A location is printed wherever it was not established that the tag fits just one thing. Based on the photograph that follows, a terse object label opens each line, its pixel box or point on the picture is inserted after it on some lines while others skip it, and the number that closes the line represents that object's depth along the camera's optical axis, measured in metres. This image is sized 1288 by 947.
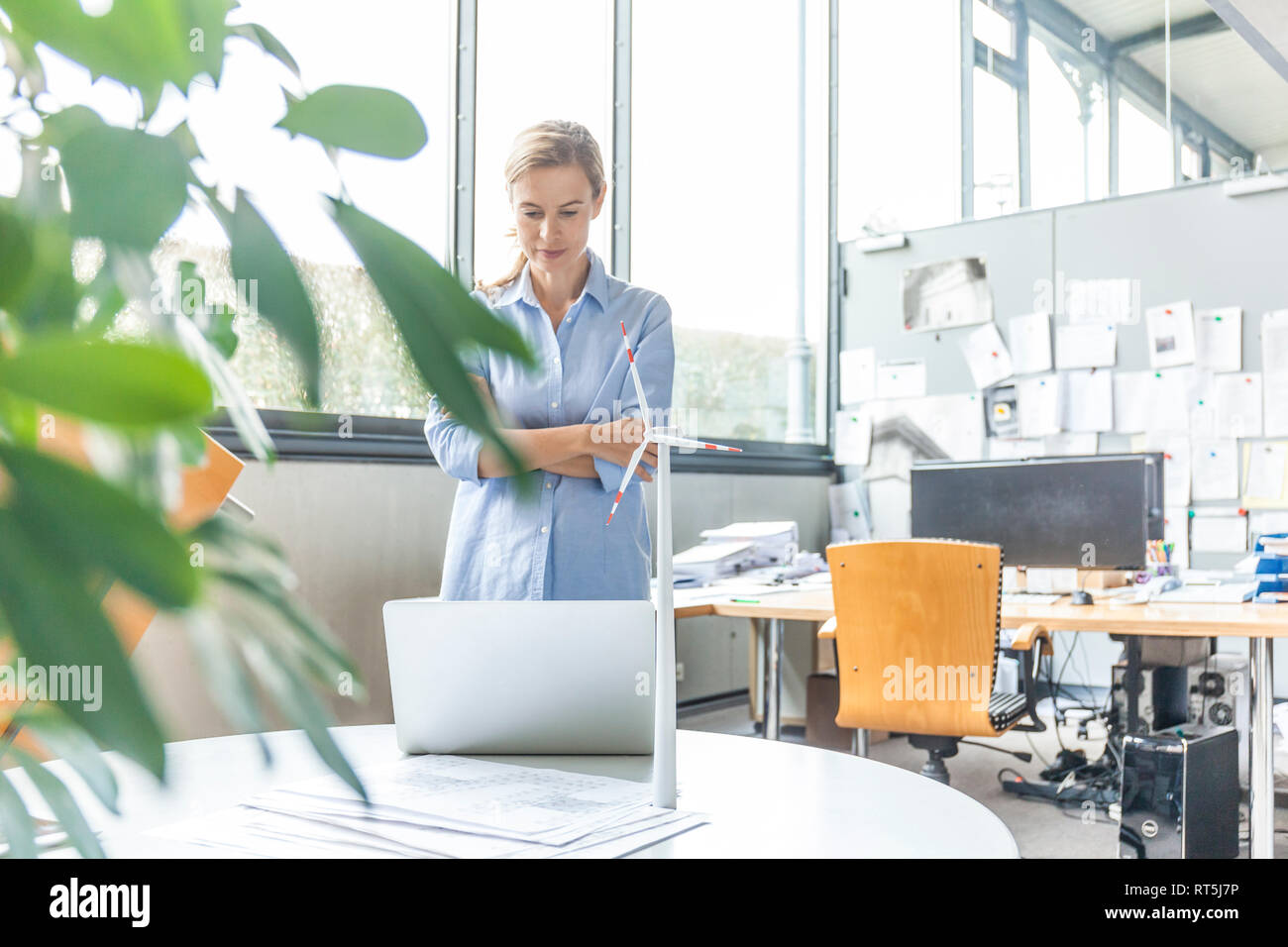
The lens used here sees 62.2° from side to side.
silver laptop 1.03
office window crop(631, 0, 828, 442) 4.53
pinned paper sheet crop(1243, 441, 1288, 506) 4.09
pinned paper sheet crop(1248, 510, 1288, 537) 4.09
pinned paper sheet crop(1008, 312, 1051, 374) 4.67
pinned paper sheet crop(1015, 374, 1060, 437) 4.62
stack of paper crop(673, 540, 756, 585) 3.51
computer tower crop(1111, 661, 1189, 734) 3.02
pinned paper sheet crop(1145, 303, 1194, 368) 4.31
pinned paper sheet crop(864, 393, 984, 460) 4.86
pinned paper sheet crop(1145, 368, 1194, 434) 4.29
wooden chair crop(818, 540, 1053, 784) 2.56
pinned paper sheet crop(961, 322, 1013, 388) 4.79
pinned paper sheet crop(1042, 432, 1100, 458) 4.55
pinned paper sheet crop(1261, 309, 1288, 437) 4.10
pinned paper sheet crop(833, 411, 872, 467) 5.19
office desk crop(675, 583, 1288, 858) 2.29
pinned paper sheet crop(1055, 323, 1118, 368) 4.51
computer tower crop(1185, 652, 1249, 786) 3.10
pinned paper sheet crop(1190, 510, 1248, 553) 4.17
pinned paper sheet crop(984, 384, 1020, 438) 4.75
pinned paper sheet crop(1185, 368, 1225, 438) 4.22
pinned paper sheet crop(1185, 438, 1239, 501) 4.18
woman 1.72
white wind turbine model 0.87
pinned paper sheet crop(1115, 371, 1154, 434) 4.39
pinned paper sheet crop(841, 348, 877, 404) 5.23
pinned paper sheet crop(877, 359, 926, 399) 5.05
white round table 0.82
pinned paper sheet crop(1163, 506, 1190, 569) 4.25
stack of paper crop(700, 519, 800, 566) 3.83
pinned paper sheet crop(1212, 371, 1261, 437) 4.14
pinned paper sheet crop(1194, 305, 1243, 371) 4.20
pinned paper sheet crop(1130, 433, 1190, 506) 4.26
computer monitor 3.07
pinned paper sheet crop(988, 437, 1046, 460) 4.69
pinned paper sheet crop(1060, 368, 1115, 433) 4.50
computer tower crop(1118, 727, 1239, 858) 2.29
